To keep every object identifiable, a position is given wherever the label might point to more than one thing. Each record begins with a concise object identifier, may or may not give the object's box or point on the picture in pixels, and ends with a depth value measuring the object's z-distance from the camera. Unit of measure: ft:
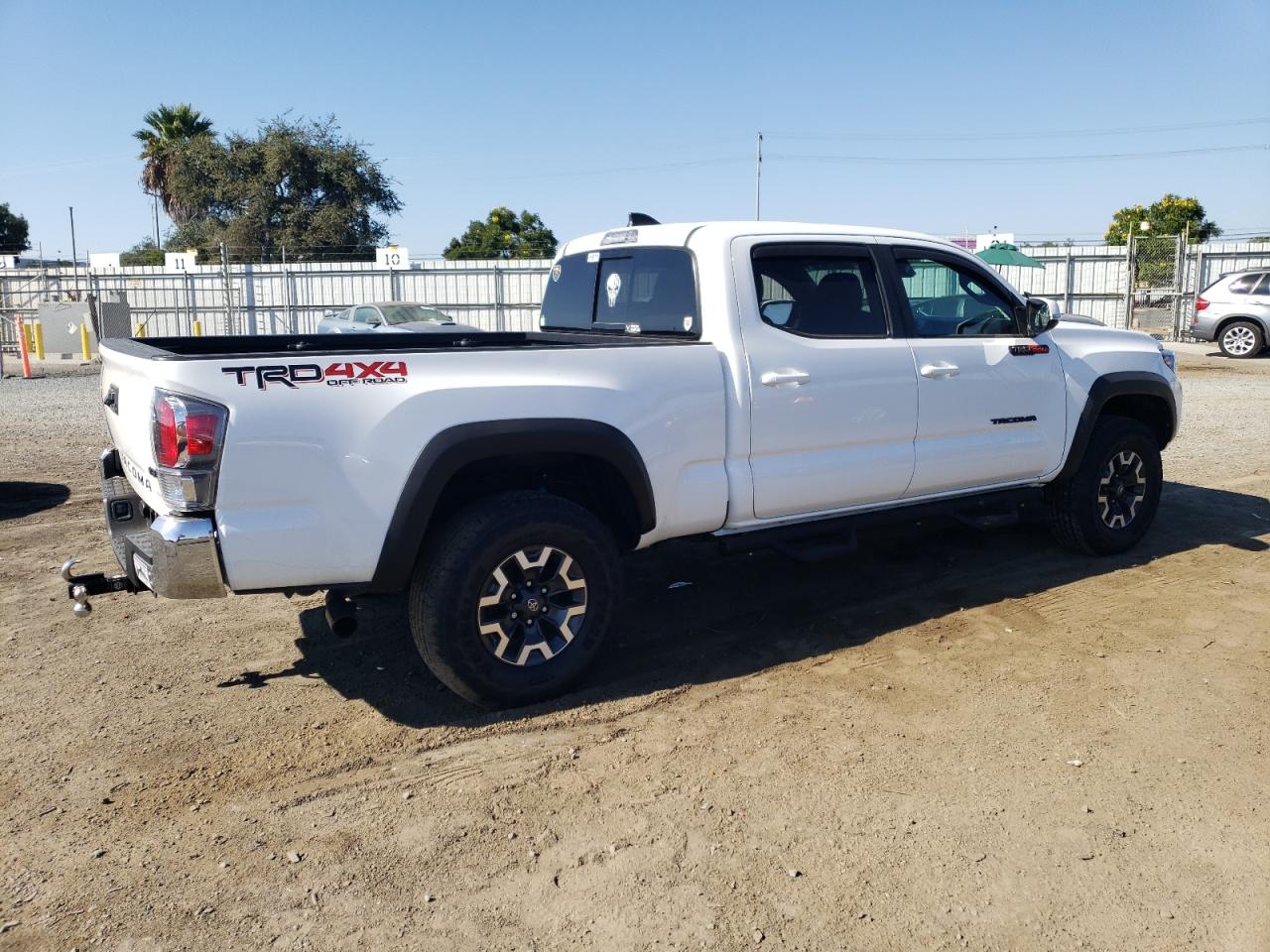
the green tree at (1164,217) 180.86
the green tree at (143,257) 141.38
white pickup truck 11.48
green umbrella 75.41
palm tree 159.94
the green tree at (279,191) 132.36
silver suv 64.75
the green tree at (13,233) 197.57
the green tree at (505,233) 183.32
